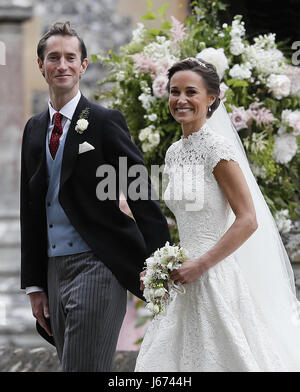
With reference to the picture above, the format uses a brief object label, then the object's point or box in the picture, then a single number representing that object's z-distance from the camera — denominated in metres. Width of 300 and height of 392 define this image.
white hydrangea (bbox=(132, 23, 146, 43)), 9.50
